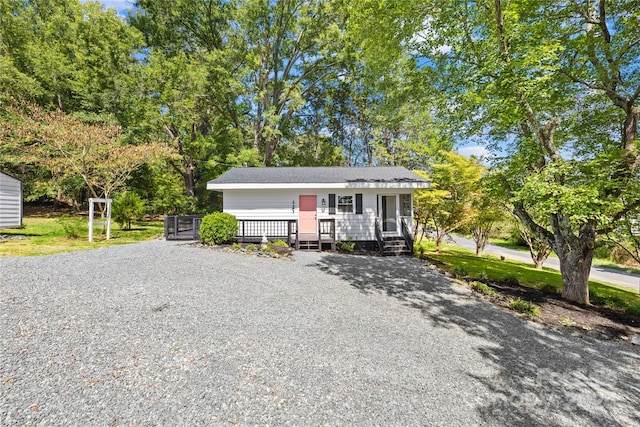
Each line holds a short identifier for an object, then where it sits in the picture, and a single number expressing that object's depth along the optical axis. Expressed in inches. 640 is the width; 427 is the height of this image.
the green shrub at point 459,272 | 307.4
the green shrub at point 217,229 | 377.1
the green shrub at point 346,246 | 425.7
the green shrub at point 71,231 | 404.2
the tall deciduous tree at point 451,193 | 493.4
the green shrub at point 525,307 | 213.0
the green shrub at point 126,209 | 534.9
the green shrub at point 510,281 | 308.3
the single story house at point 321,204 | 458.0
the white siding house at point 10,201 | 384.5
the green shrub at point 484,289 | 252.4
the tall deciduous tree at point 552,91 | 216.7
